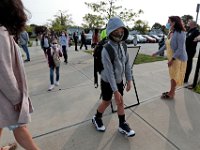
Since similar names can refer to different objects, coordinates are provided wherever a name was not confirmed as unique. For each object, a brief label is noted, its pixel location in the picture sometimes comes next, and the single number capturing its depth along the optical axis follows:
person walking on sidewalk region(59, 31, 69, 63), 8.04
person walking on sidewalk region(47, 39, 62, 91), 4.62
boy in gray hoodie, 2.35
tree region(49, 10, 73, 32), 37.44
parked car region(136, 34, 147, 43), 26.10
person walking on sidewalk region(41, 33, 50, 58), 7.55
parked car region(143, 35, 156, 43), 26.98
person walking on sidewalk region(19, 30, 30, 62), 8.36
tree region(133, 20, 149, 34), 50.72
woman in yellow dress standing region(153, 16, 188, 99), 3.33
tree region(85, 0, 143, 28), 13.11
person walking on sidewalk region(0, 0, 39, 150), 1.45
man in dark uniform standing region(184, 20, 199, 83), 4.74
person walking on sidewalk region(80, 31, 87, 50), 13.25
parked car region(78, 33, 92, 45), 21.22
